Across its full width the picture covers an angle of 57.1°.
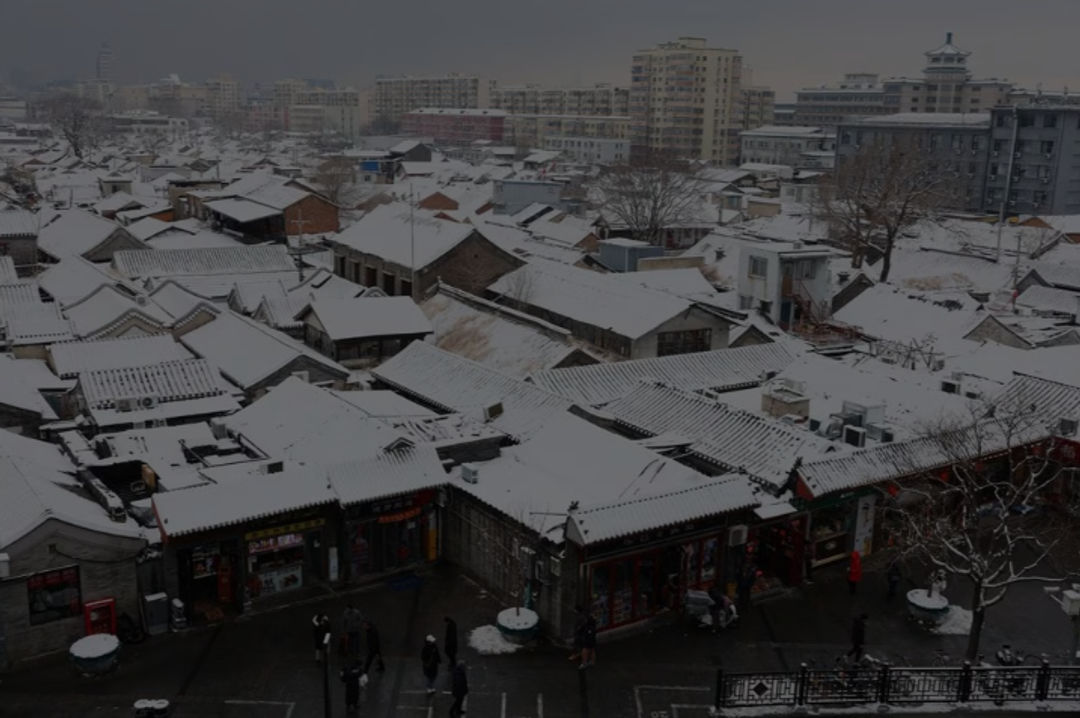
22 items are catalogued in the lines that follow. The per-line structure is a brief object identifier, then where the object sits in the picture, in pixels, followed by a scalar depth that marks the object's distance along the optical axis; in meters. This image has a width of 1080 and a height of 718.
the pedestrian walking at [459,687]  17.91
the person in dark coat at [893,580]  23.47
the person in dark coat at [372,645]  19.59
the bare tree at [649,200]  71.50
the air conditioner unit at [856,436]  25.41
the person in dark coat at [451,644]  19.77
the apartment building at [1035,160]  86.75
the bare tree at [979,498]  21.33
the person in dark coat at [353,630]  20.12
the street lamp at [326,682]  17.00
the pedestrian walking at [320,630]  19.88
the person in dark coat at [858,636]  20.23
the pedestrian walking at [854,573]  23.61
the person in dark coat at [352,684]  18.31
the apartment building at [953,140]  93.50
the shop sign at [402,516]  23.42
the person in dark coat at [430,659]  18.91
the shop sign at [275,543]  22.14
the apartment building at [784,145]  134.12
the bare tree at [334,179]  87.06
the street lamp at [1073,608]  19.50
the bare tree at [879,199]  58.66
